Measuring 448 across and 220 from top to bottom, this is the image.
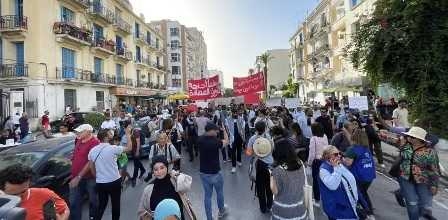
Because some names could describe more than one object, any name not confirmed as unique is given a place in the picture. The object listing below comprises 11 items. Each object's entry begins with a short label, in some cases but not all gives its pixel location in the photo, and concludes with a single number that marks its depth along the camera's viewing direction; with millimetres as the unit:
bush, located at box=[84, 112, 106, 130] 20797
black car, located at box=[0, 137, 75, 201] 5941
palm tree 72125
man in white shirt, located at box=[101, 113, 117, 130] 11336
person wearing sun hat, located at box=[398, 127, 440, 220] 4980
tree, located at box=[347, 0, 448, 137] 11000
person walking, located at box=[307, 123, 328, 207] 6516
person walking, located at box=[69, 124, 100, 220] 5797
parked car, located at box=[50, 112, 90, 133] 19625
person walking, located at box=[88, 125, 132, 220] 5539
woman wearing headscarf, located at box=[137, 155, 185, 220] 3867
